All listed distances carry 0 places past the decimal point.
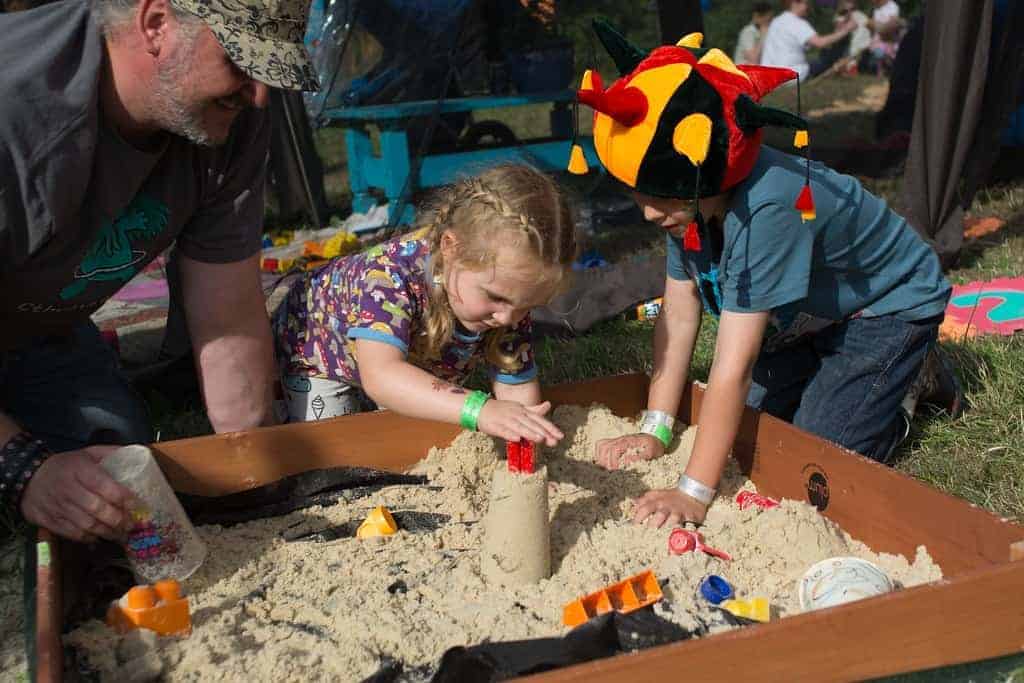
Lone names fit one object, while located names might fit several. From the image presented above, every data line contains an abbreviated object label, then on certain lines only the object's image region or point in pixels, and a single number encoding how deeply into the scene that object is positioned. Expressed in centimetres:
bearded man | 172
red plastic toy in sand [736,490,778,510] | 209
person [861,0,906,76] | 1138
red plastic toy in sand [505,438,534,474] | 179
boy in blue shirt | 186
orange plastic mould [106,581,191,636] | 165
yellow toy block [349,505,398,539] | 199
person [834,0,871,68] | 1205
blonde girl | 197
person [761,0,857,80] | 1021
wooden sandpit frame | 132
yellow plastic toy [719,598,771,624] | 161
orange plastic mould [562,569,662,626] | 164
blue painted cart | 499
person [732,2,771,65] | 1105
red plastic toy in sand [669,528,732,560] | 187
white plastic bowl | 158
